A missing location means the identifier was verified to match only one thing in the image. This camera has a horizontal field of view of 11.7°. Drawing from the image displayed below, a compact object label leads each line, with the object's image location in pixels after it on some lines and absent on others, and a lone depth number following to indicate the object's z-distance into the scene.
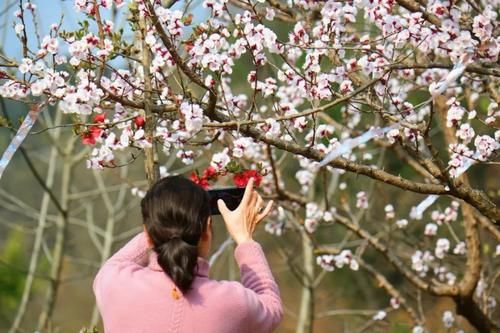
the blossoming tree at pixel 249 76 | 6.84
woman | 5.80
